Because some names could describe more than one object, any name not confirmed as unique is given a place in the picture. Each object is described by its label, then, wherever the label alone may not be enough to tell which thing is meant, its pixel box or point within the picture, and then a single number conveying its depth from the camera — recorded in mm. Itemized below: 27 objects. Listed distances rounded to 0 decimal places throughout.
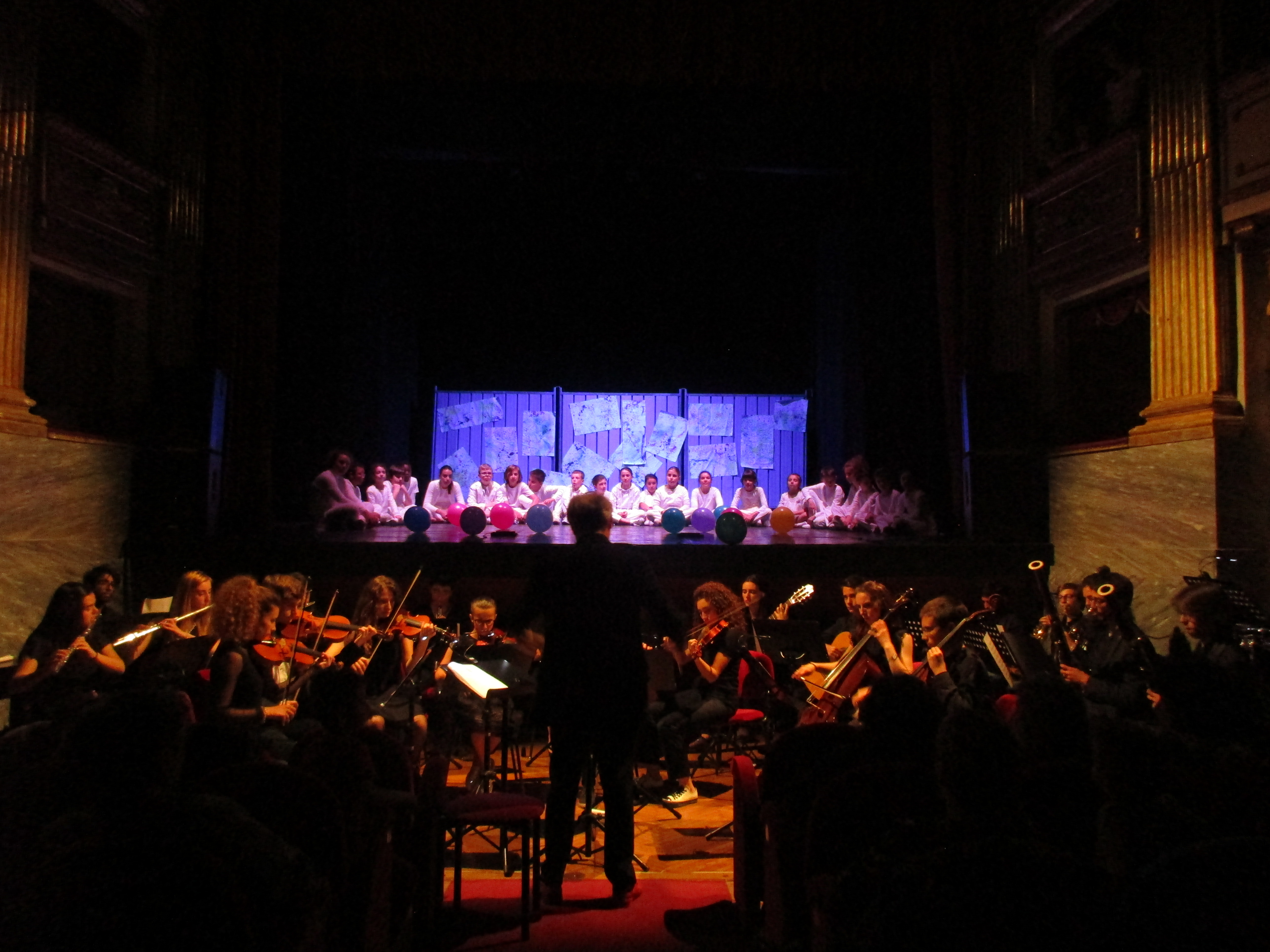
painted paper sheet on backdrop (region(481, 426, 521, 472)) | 13055
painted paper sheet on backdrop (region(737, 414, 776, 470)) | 13195
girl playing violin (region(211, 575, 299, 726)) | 4227
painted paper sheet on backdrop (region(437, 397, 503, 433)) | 13094
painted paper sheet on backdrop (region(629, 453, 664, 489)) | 13188
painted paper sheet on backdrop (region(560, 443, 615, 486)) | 13164
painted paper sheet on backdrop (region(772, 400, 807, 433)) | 13227
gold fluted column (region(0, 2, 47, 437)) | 6594
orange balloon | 10453
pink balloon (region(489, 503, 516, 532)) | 10039
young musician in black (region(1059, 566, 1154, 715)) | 4379
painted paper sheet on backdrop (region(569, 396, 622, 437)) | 13172
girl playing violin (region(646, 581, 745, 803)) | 5309
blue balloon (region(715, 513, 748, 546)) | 8078
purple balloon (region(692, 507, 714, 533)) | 10344
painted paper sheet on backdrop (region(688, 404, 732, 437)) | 13156
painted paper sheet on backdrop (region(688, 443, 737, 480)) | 13180
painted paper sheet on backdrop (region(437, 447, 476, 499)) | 13000
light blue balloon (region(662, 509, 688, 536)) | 10344
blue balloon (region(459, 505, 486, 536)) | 8922
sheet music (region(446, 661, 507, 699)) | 3832
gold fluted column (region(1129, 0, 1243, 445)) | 6434
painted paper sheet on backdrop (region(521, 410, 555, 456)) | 13047
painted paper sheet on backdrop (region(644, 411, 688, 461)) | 13156
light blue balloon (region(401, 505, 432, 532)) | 9484
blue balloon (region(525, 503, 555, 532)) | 10016
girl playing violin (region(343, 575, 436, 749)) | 5227
